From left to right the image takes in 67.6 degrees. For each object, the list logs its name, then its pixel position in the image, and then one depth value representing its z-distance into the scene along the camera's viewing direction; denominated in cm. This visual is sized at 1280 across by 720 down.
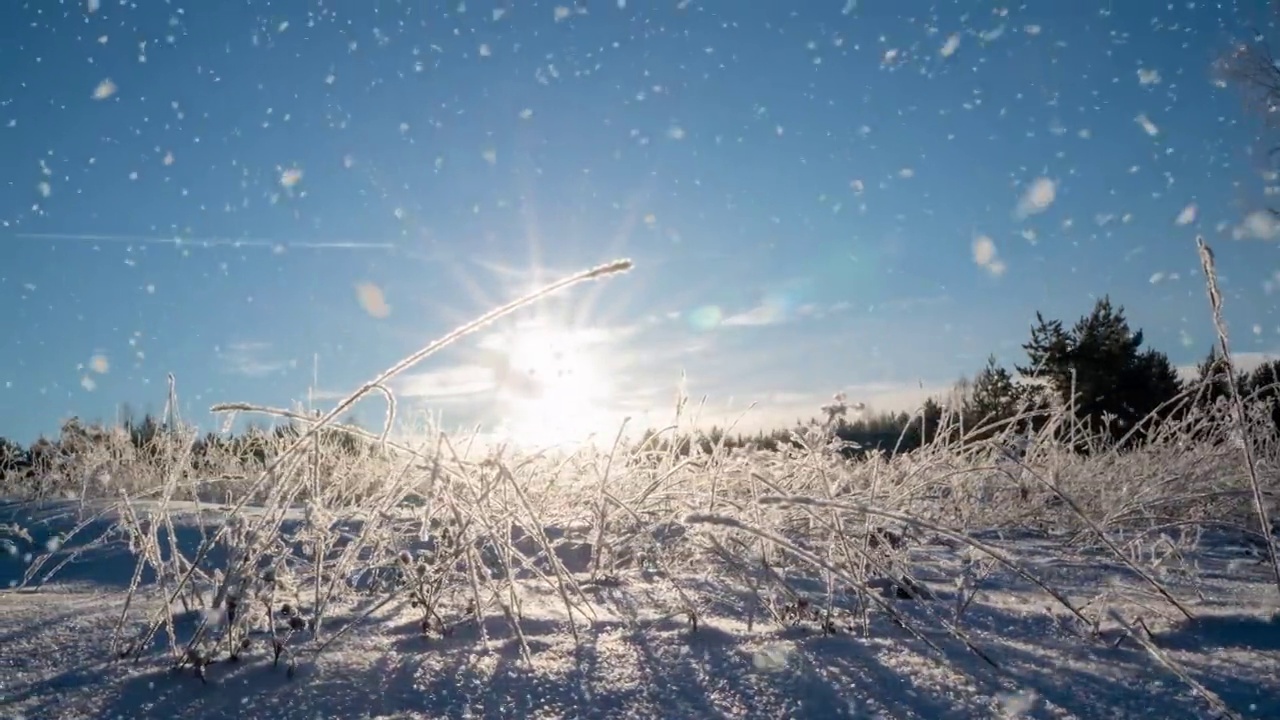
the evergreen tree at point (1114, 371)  1936
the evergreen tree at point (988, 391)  1928
